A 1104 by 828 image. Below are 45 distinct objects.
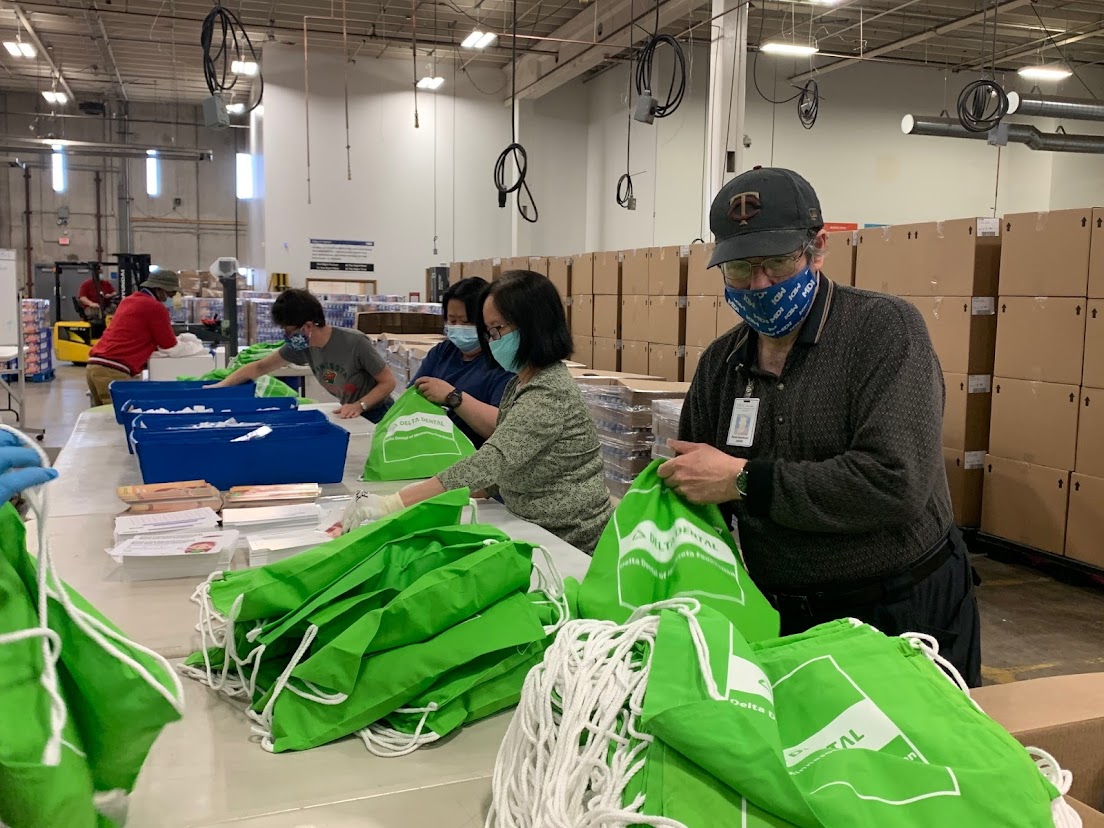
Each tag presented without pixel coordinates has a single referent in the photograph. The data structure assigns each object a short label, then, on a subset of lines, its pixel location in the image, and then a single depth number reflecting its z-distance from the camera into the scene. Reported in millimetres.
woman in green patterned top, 2482
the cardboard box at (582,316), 8859
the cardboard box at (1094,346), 4738
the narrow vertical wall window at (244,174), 19353
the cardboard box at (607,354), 8445
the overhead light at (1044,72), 11080
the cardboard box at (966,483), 5445
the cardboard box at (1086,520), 4805
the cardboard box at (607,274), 8383
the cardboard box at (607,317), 8422
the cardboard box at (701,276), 6777
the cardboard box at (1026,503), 5020
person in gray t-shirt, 4707
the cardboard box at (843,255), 5973
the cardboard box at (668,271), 7352
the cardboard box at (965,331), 5301
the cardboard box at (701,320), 6949
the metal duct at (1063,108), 9594
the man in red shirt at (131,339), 7027
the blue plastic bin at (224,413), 3066
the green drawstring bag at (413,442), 3139
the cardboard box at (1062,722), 1293
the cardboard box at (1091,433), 4773
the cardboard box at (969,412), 5387
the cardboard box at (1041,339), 4875
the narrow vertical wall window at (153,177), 19750
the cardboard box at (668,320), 7395
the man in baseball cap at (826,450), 1601
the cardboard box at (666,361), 7457
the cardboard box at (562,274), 9352
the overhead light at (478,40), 11134
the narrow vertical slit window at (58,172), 19391
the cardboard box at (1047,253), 4809
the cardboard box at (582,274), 8820
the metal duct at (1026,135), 10047
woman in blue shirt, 3209
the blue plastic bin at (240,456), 2719
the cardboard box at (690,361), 7175
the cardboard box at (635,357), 7922
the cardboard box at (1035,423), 4930
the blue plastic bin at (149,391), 4074
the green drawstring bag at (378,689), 1296
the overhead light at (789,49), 10172
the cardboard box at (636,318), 7859
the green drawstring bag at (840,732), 902
